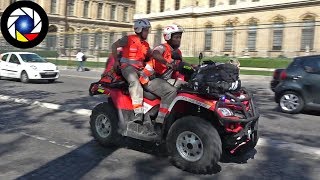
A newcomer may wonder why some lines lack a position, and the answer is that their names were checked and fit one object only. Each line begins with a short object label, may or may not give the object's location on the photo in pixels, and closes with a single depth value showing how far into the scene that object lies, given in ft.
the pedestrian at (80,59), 71.61
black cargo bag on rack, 11.11
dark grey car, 23.72
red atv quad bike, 11.09
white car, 41.52
